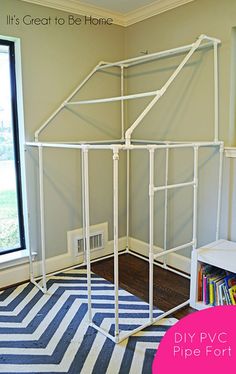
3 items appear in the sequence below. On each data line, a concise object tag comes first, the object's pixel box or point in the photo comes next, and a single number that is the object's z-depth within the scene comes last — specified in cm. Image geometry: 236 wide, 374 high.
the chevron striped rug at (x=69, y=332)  176
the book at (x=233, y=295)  209
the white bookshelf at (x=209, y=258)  215
